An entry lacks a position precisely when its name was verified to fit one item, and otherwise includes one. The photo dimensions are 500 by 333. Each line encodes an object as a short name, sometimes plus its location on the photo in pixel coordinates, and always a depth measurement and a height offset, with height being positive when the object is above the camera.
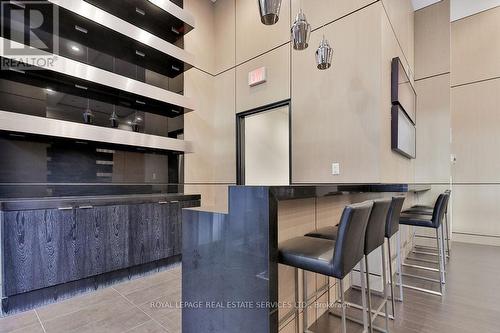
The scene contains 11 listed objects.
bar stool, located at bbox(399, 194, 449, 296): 2.56 -0.56
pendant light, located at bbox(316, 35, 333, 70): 2.41 +1.13
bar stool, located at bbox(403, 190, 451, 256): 3.18 -0.58
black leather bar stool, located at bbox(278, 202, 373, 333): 1.25 -0.46
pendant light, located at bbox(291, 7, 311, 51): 2.04 +1.16
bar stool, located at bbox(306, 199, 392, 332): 1.59 -0.44
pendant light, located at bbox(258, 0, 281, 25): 1.63 +1.08
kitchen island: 1.30 -0.51
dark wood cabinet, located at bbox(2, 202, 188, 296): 2.09 -0.71
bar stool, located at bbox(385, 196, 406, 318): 2.06 -0.43
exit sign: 3.77 +1.47
